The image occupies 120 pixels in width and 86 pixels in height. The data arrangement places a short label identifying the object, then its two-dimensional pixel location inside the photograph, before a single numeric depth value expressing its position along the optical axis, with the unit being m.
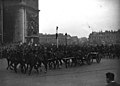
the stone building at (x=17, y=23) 48.44
